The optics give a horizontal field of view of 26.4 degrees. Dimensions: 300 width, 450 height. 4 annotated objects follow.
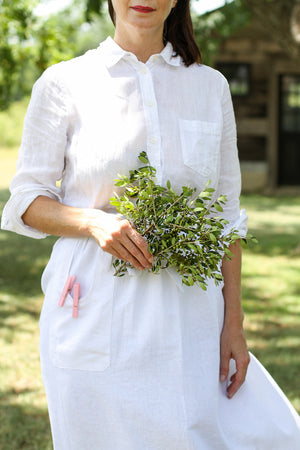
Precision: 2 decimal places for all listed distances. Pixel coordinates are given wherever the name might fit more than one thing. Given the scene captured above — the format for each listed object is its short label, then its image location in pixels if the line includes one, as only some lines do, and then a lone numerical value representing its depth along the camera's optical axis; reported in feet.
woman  5.53
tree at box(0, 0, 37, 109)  24.23
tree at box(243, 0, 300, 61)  26.78
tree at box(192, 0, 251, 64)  31.81
